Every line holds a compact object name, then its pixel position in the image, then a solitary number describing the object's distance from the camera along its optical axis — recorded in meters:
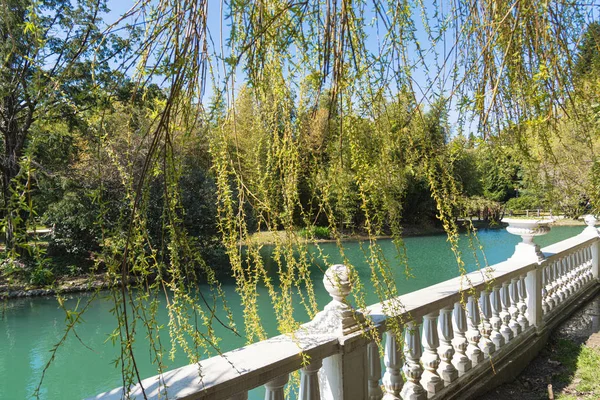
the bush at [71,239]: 9.49
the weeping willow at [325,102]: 0.92
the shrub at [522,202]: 3.43
